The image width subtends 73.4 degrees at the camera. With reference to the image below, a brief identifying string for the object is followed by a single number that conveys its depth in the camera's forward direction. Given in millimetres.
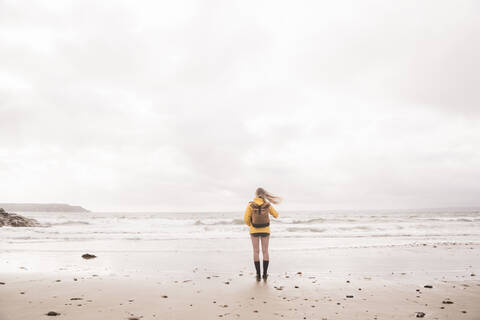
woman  8125
